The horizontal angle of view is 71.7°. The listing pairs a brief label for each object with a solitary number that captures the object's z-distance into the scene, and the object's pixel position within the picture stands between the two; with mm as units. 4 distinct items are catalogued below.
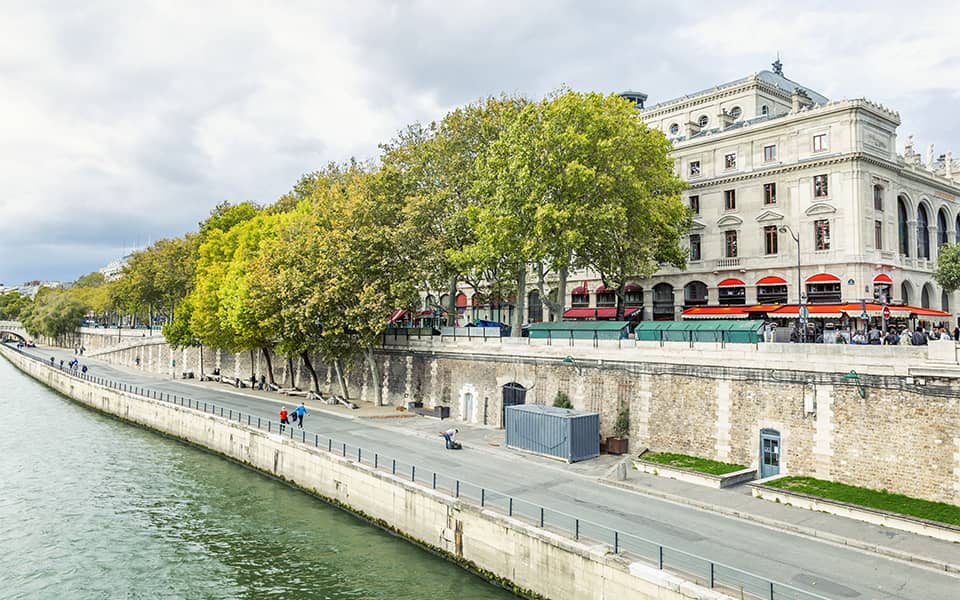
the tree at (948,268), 44969
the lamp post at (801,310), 32744
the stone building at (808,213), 44562
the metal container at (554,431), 29969
